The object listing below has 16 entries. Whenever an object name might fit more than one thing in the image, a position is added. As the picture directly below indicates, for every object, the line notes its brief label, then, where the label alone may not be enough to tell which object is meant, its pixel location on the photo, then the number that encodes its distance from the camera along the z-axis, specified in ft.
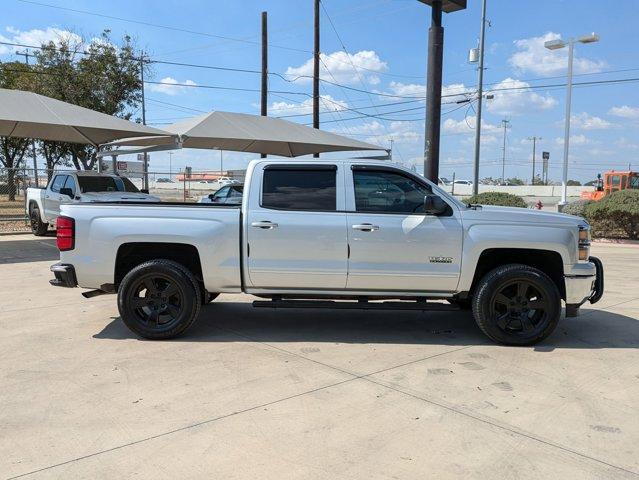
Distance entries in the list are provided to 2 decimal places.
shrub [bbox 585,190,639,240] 50.75
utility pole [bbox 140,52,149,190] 80.06
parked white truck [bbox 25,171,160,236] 45.37
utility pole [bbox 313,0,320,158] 77.25
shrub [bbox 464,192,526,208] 56.54
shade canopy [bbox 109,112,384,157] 54.34
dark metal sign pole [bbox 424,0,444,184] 38.86
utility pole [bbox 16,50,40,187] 88.57
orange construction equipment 94.12
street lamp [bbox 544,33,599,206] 64.28
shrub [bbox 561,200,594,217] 56.04
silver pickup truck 18.04
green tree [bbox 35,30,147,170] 86.17
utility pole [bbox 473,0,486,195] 87.45
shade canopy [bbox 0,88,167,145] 45.27
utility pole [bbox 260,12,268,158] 76.38
